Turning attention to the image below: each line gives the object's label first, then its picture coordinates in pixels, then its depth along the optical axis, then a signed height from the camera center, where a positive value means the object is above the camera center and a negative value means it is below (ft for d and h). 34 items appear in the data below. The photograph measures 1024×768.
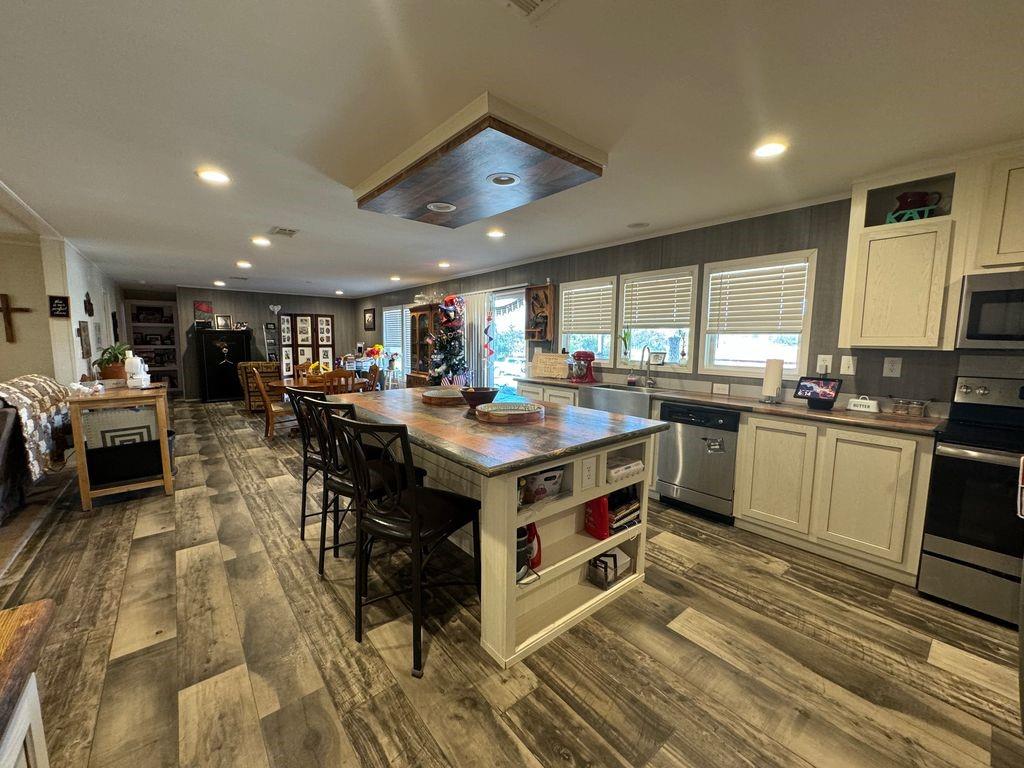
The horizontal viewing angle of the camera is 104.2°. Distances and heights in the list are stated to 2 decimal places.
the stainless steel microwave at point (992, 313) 6.46 +0.72
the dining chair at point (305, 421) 7.41 -1.53
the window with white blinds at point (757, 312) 9.66 +1.01
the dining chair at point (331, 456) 6.05 -1.87
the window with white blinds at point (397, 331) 26.96 +0.99
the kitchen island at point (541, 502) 5.17 -2.24
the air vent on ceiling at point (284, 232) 12.09 +3.46
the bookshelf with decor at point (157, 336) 28.91 +0.39
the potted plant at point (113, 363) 12.55 -0.71
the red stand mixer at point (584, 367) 13.84 -0.64
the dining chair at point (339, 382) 16.90 -1.59
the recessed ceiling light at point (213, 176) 7.77 +3.37
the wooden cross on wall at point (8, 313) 13.08 +0.84
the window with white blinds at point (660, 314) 11.77 +1.11
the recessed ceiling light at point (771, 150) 6.69 +3.45
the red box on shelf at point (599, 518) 6.73 -2.88
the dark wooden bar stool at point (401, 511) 5.02 -2.35
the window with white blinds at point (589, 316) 13.88 +1.20
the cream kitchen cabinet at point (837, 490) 7.15 -2.72
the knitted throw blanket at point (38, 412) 9.37 -1.86
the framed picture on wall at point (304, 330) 30.40 +1.07
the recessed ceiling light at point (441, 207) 8.33 +2.93
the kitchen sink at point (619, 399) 10.69 -1.43
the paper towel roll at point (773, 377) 9.45 -0.59
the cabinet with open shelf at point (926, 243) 6.65 +2.04
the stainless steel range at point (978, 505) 6.17 -2.41
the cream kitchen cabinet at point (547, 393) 13.20 -1.57
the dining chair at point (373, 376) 19.00 -1.49
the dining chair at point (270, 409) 16.37 -2.73
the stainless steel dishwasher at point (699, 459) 9.39 -2.68
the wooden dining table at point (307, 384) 16.69 -1.73
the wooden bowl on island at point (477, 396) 7.87 -0.97
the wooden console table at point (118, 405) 9.45 -1.91
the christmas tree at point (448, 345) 17.51 +0.06
